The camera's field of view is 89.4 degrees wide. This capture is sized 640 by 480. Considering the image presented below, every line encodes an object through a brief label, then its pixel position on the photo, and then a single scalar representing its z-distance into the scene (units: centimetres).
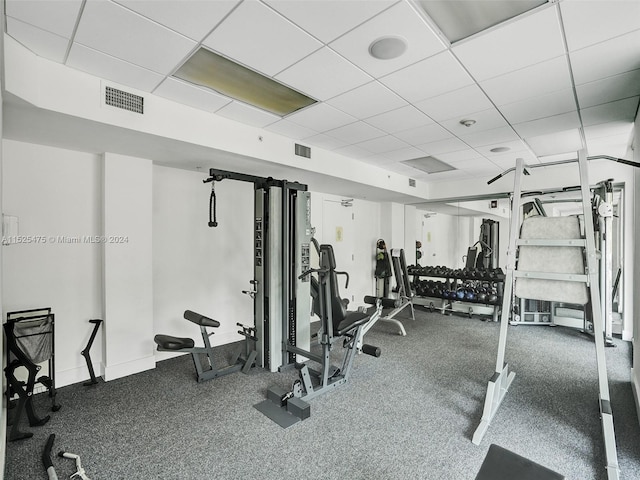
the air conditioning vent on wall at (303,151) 393
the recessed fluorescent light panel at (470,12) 174
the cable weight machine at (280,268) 340
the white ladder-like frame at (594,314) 203
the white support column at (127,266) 324
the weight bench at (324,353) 261
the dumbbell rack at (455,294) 573
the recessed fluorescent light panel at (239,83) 232
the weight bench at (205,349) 295
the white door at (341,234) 590
